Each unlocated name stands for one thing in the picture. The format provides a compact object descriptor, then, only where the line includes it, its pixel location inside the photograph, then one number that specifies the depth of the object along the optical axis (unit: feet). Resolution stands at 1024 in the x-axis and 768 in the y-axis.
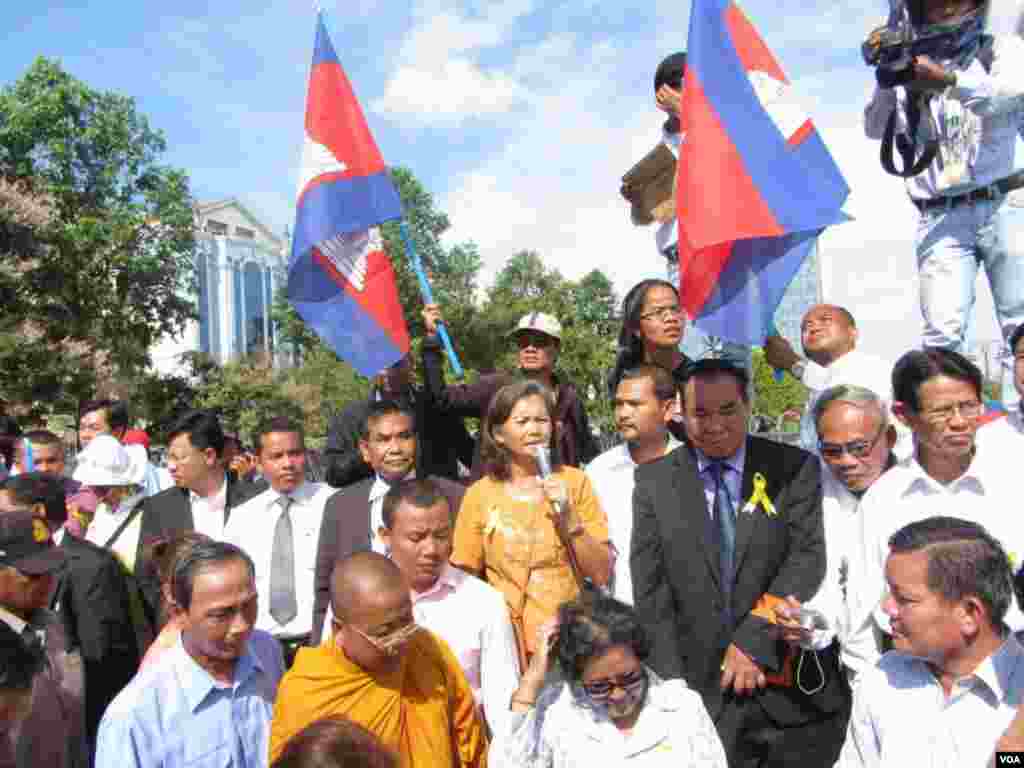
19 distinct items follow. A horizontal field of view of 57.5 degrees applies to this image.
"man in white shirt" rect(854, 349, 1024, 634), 9.66
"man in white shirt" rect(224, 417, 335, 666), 13.85
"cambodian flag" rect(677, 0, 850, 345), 12.61
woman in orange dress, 11.27
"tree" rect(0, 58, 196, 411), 92.27
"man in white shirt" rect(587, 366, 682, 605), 12.87
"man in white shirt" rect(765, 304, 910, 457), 14.38
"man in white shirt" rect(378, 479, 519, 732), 10.21
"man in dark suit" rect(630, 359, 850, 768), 10.12
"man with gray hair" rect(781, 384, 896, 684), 10.24
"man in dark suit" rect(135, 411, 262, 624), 15.43
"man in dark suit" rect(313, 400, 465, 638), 13.03
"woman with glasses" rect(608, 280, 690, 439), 14.58
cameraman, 12.44
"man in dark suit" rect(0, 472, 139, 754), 12.40
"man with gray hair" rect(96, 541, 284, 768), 8.79
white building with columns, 175.22
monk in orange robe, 8.57
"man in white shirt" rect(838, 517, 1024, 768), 7.29
